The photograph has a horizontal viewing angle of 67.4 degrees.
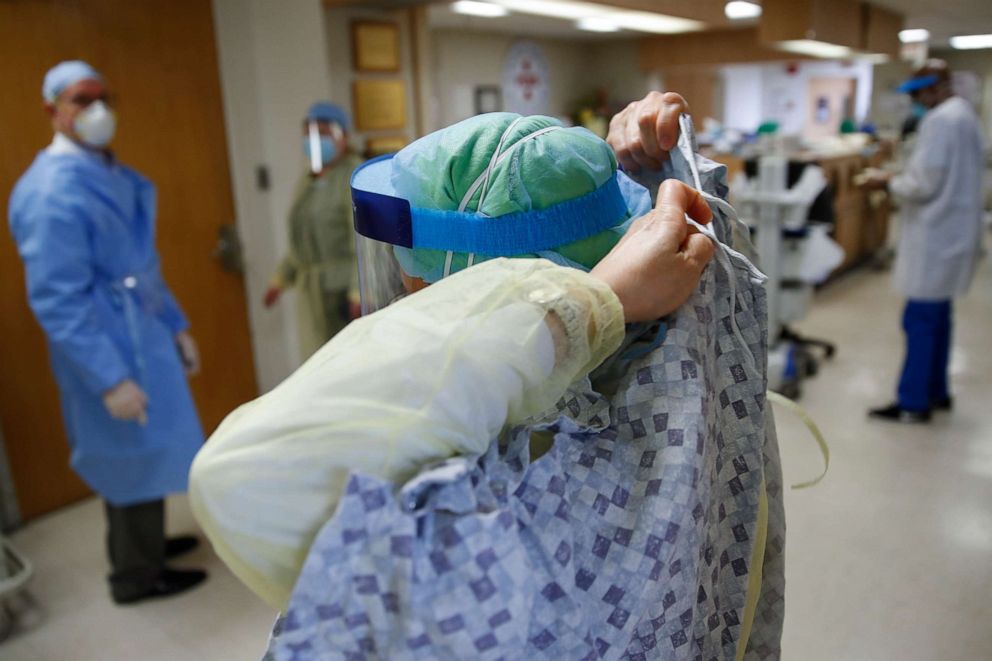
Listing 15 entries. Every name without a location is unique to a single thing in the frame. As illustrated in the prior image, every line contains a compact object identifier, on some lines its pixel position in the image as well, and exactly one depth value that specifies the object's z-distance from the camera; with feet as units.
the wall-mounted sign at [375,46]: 10.78
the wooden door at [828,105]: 23.99
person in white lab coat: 9.12
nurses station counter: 15.29
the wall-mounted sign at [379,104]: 11.03
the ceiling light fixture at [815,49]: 11.93
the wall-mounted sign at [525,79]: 18.89
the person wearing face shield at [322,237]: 8.68
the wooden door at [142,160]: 7.77
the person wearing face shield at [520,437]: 1.63
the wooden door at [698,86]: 20.25
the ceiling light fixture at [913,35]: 10.42
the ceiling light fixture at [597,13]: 9.23
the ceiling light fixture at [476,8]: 10.73
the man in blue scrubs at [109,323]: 6.04
